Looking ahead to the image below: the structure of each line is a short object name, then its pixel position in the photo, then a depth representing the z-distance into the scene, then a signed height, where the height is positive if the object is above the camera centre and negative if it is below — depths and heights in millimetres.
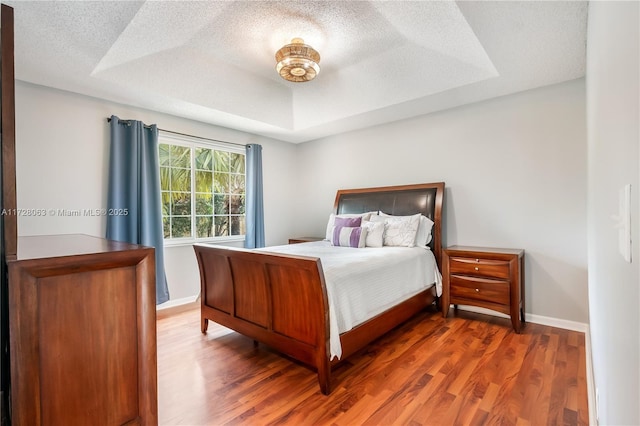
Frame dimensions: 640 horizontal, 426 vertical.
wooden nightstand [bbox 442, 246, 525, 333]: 2891 -703
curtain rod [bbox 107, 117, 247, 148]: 3292 +1014
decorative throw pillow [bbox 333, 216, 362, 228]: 3738 -131
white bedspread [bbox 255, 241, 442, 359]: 2127 -568
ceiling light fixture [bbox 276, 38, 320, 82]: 2506 +1280
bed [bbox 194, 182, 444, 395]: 1998 -729
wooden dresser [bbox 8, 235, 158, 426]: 946 -413
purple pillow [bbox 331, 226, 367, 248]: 3529 -299
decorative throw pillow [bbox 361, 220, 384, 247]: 3507 -267
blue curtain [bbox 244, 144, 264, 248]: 4520 +164
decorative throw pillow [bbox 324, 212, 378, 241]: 3943 -74
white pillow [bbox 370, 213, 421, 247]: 3463 -227
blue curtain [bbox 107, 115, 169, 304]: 3221 +296
